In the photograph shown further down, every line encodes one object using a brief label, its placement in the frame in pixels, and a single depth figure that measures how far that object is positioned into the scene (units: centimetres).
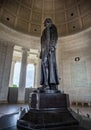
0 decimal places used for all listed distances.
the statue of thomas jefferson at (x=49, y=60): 264
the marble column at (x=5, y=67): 909
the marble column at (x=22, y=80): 993
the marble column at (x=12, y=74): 1289
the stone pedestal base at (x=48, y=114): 192
